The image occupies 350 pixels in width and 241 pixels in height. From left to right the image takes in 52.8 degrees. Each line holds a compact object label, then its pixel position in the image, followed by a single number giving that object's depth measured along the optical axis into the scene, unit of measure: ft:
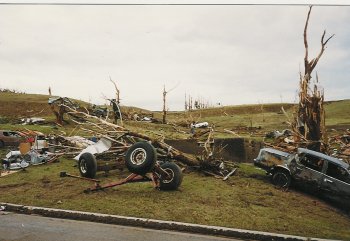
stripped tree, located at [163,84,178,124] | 137.45
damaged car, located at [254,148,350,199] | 39.47
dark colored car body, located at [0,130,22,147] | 69.31
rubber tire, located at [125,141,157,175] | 35.60
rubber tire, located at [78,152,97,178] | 43.09
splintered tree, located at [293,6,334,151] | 53.03
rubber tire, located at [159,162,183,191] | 38.22
